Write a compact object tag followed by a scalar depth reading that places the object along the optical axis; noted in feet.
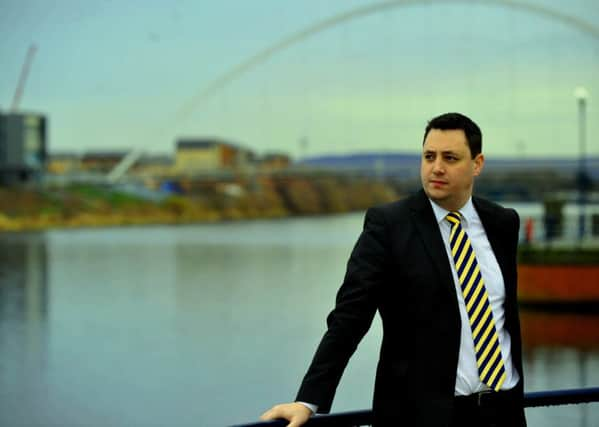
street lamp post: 66.74
